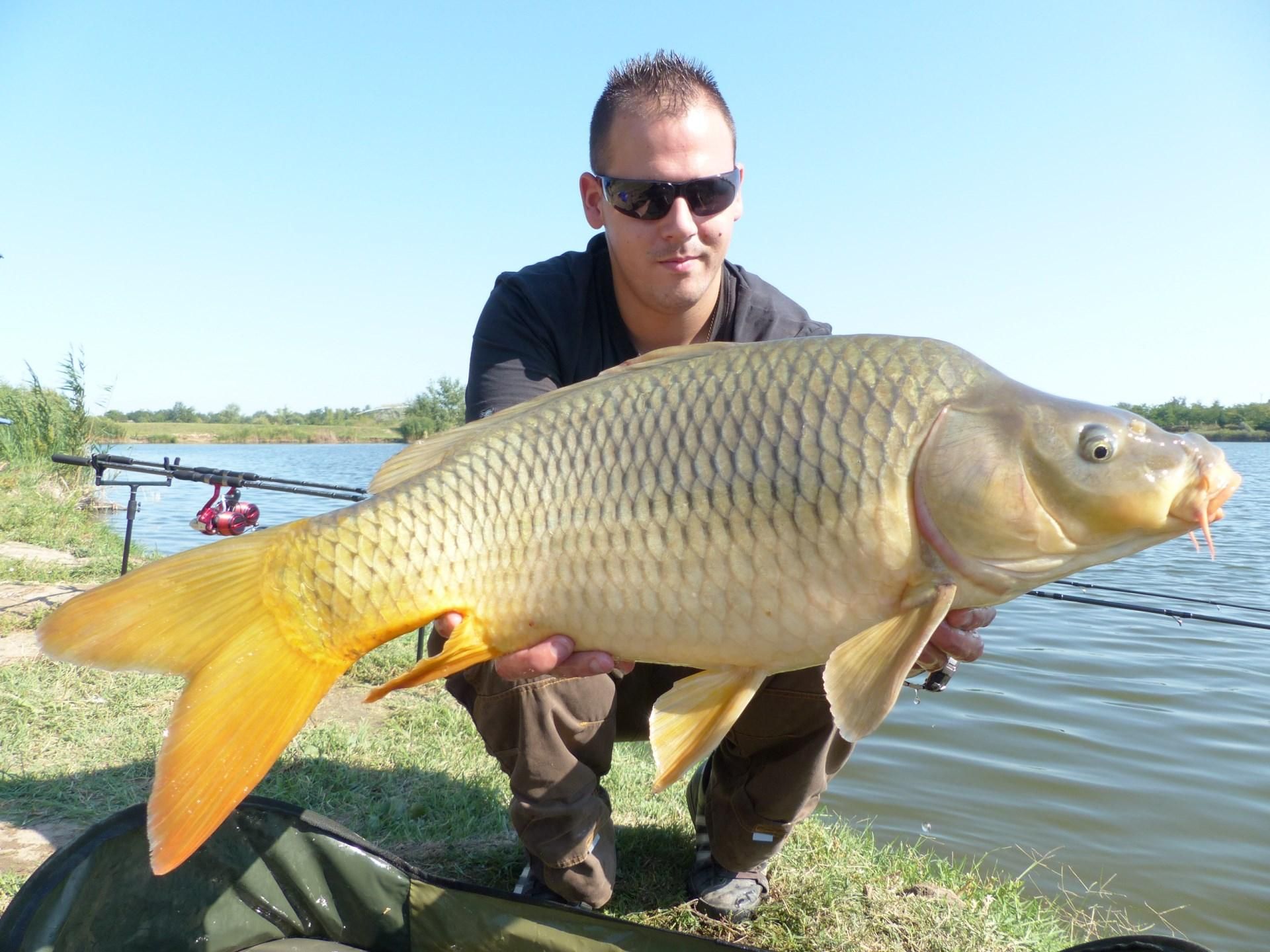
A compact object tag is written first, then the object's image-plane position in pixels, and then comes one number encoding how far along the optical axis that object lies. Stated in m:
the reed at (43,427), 10.04
